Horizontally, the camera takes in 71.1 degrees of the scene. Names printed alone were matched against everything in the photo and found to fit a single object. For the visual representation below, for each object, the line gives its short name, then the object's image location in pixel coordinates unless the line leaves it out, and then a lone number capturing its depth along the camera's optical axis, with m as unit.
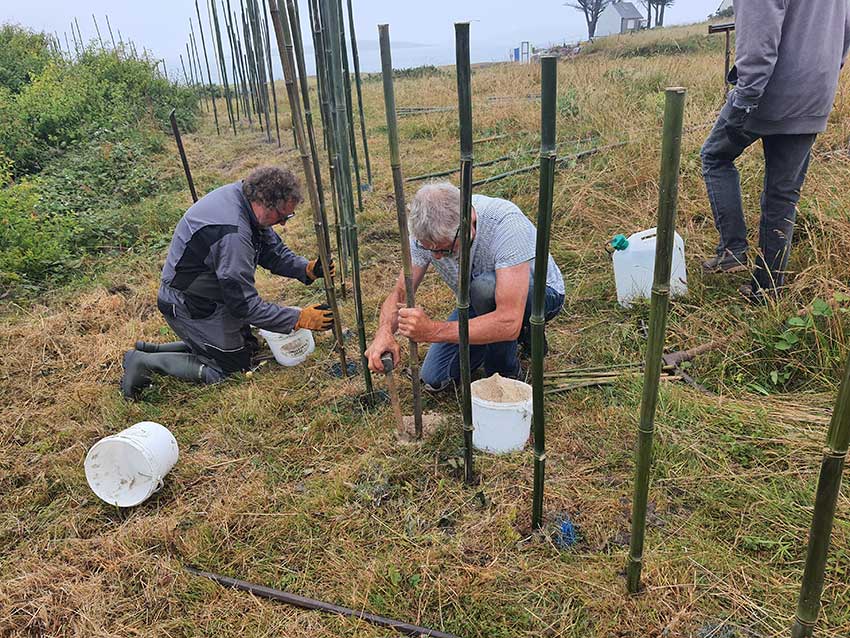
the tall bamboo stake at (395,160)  1.81
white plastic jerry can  3.21
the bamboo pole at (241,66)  10.11
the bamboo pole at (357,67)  5.25
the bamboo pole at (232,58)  9.98
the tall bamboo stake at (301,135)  2.16
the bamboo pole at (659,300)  1.17
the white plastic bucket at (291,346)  3.20
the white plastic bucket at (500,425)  2.27
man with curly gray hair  2.93
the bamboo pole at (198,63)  13.53
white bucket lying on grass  2.28
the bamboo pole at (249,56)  9.02
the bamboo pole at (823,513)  0.96
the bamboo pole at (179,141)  3.91
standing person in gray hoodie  2.53
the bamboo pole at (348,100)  3.93
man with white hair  2.21
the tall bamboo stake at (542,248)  1.40
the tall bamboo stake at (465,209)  1.54
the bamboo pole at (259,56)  8.45
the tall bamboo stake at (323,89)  2.72
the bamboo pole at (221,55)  10.53
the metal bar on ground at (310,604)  1.73
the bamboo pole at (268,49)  8.40
